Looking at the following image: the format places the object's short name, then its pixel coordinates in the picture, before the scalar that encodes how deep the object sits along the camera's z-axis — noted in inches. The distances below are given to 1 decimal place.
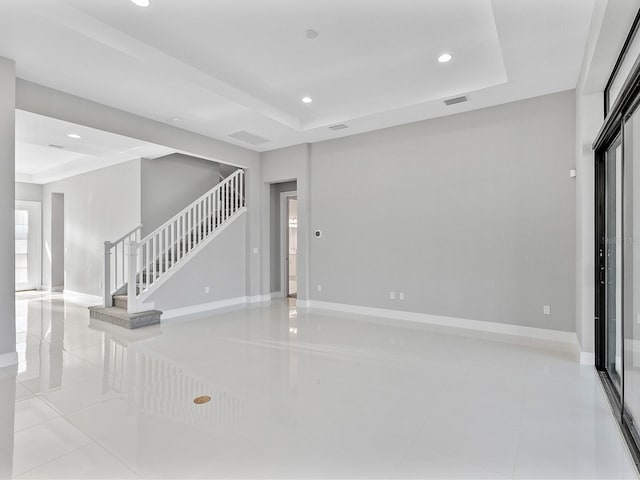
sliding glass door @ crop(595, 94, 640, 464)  95.2
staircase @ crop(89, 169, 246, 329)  219.6
